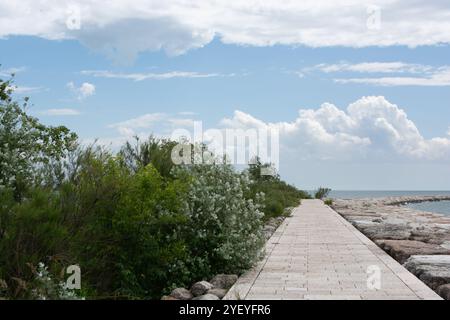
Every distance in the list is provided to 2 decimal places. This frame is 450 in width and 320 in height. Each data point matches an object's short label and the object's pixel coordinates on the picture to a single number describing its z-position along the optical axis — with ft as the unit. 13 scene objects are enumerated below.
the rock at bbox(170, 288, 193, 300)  30.15
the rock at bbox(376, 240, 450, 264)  40.75
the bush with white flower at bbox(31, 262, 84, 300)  23.77
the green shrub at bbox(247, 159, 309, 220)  78.33
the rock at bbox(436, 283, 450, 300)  28.74
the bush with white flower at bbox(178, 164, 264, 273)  35.94
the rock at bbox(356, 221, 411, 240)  51.52
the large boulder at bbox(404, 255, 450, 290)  31.94
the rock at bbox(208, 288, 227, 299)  29.37
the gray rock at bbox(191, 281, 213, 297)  30.78
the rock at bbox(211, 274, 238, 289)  32.22
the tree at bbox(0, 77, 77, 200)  30.73
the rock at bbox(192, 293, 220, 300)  27.71
